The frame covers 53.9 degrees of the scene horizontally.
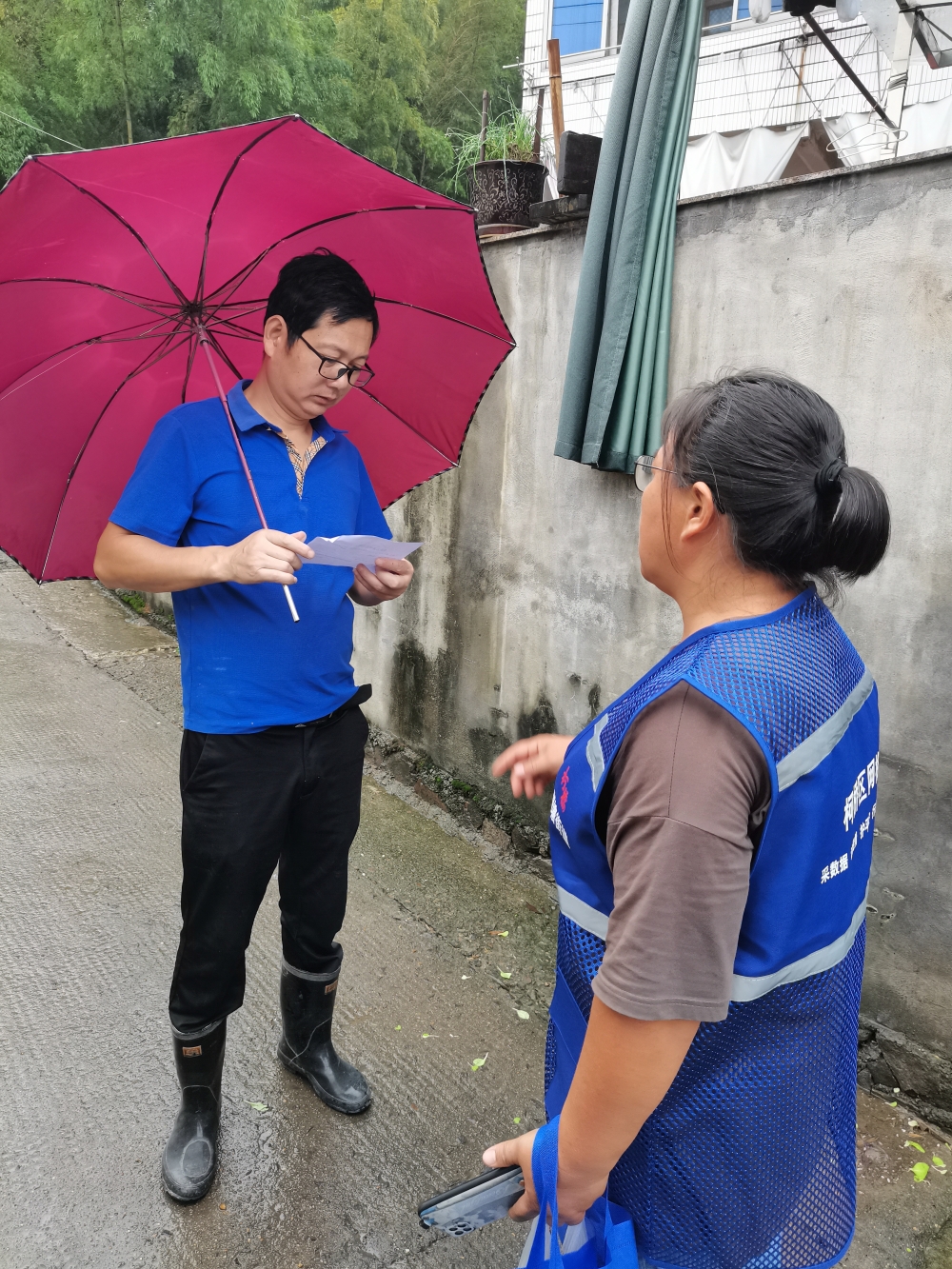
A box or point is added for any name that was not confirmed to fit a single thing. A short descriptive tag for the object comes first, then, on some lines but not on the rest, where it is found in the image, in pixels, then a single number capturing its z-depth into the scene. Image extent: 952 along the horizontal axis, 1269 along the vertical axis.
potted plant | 3.85
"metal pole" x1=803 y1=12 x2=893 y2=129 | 5.20
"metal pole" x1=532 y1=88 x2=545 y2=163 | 4.05
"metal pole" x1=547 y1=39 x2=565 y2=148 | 4.12
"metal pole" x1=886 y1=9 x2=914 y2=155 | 6.19
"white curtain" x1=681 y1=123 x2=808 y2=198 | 7.61
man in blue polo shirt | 2.01
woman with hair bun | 0.98
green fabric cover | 3.01
